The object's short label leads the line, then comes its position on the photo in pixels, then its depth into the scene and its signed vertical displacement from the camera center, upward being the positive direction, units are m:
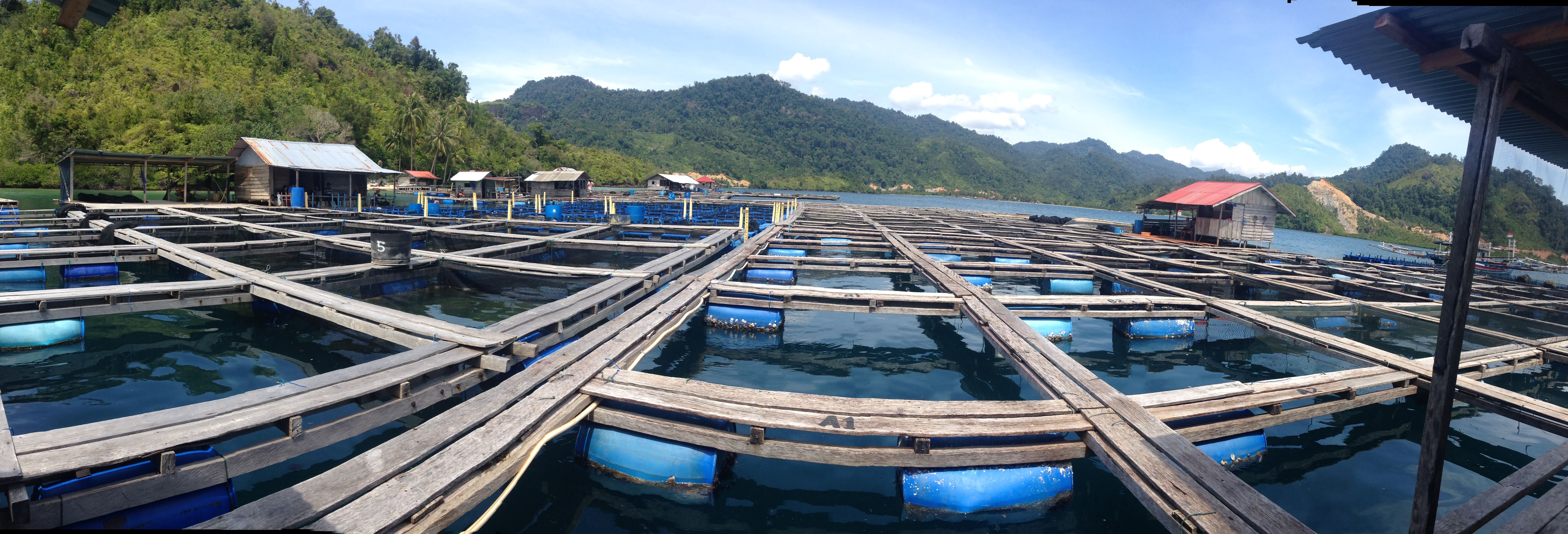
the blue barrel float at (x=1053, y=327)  9.69 -1.62
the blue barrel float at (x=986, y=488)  4.48 -1.99
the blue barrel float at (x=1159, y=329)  10.11 -1.61
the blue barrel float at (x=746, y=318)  10.16 -1.85
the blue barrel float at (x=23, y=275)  11.89 -2.16
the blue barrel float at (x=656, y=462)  4.78 -2.07
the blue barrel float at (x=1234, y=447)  5.25 -1.84
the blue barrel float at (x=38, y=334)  7.78 -2.20
